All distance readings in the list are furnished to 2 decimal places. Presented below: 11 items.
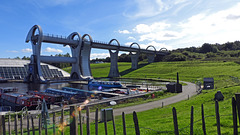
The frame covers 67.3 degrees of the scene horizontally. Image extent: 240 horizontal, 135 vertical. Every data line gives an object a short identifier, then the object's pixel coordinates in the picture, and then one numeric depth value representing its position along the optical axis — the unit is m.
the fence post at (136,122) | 6.52
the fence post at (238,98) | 6.58
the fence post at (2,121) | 9.08
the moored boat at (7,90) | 42.26
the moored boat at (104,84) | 49.74
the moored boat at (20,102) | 25.50
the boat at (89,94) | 33.83
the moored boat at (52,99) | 29.08
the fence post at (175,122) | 6.50
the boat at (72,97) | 30.19
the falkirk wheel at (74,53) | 67.06
